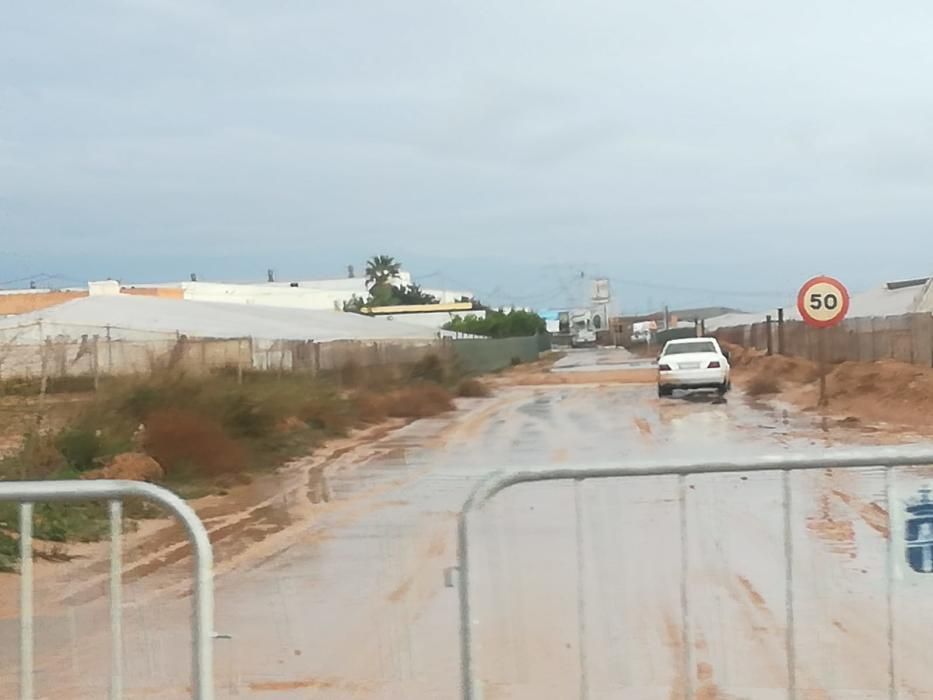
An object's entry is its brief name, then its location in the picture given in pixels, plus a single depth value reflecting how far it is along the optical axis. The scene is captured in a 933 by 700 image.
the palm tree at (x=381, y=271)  137.25
